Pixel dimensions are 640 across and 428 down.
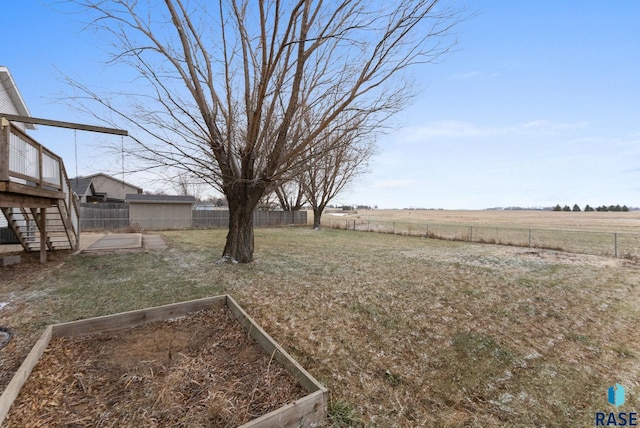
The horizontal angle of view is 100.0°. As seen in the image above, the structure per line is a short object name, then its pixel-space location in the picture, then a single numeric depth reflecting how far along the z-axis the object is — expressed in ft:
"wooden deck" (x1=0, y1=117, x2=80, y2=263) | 13.62
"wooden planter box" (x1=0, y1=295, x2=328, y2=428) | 6.07
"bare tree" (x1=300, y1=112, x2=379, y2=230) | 55.83
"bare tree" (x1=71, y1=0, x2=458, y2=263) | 16.29
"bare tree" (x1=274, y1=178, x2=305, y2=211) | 77.99
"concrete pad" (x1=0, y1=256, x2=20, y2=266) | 20.18
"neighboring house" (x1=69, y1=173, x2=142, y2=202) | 71.98
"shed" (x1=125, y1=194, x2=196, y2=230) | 58.20
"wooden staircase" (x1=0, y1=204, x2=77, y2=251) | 21.38
